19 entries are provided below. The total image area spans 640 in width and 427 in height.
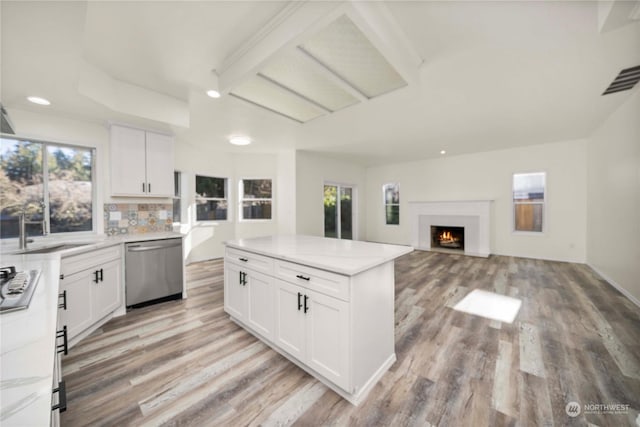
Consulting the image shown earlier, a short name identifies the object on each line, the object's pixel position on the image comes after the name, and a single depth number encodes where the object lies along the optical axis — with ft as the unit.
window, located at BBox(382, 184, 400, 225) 23.80
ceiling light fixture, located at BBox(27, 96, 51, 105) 7.95
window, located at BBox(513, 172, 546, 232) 17.21
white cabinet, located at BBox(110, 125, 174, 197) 9.93
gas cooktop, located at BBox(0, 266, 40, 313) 3.05
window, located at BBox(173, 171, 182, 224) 16.38
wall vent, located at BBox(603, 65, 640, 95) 7.83
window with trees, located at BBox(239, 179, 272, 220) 19.85
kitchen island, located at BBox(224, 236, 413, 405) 5.03
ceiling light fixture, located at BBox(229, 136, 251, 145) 14.49
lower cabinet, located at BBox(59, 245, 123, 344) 6.86
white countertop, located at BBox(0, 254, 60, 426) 1.54
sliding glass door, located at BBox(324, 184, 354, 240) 21.65
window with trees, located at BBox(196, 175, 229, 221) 17.71
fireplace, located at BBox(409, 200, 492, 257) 18.65
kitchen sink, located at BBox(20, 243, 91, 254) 7.34
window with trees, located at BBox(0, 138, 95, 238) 8.46
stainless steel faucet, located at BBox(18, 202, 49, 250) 7.30
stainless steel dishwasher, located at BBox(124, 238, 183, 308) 9.31
